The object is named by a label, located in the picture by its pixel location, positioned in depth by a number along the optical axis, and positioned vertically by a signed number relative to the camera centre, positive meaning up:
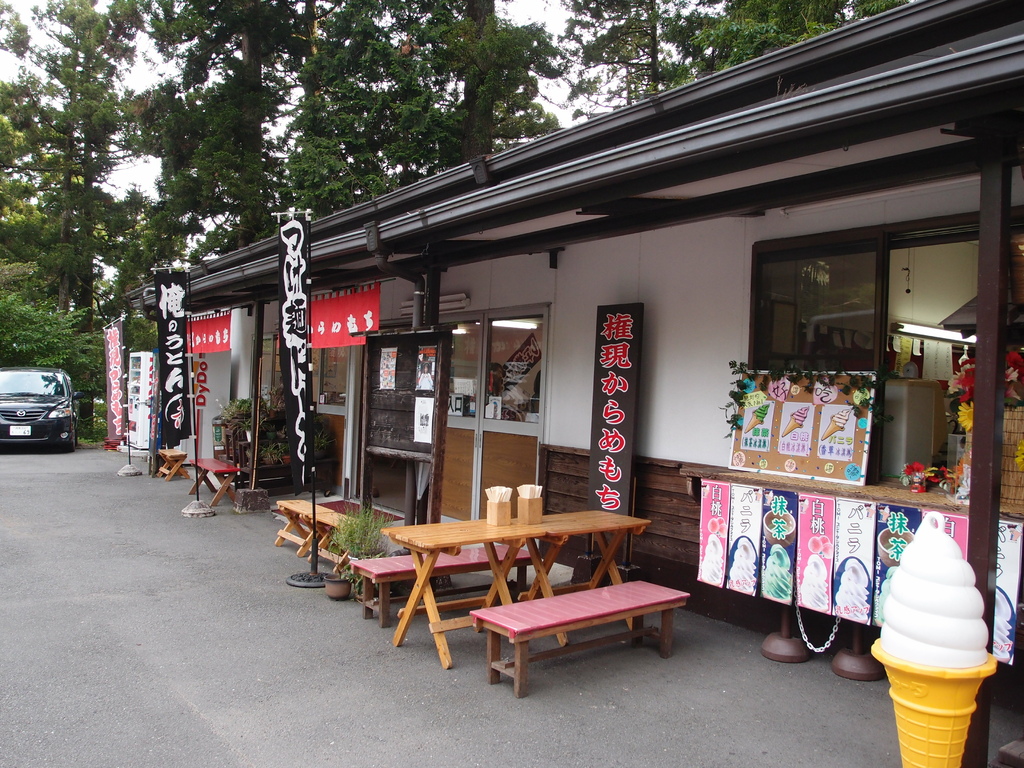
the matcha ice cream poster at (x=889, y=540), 4.07 -0.76
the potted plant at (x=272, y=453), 10.82 -1.05
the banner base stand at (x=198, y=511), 9.40 -1.67
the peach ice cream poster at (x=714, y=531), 4.92 -0.90
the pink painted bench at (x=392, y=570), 5.27 -1.33
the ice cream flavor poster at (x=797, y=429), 4.89 -0.21
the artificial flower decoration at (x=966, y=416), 3.98 -0.07
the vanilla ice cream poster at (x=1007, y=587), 3.53 -0.86
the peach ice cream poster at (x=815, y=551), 4.38 -0.90
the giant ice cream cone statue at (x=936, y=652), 2.82 -0.95
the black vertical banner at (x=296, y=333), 6.35 +0.40
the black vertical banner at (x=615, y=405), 6.06 -0.11
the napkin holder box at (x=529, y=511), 5.00 -0.82
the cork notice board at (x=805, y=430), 4.65 -0.21
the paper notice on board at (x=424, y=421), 6.14 -0.30
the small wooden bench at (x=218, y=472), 9.84 -1.26
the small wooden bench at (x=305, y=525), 6.69 -1.37
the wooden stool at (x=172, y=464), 12.57 -1.51
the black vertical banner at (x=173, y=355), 9.43 +0.27
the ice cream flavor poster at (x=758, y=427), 5.13 -0.21
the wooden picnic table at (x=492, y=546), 4.61 -1.01
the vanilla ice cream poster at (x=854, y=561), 4.20 -0.91
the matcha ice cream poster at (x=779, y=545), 4.57 -0.91
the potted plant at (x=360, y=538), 5.95 -1.24
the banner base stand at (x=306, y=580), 6.33 -1.69
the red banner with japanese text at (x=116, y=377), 15.05 -0.05
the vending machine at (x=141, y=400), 14.15 -0.46
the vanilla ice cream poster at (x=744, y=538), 4.75 -0.90
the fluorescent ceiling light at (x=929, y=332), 5.65 +0.55
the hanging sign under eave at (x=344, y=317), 7.62 +0.70
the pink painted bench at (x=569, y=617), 4.11 -1.29
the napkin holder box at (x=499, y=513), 4.96 -0.83
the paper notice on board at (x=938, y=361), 6.35 +0.36
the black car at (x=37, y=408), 15.91 -0.78
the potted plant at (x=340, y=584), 5.89 -1.58
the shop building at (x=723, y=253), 3.12 +1.08
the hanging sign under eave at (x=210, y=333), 11.33 +0.69
